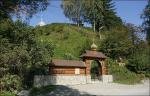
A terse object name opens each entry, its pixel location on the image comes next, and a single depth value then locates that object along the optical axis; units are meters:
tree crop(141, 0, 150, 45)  23.42
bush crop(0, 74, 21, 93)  9.89
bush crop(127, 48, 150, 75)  16.03
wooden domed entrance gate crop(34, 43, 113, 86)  11.68
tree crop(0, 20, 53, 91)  9.52
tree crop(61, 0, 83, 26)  24.48
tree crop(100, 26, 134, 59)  17.44
